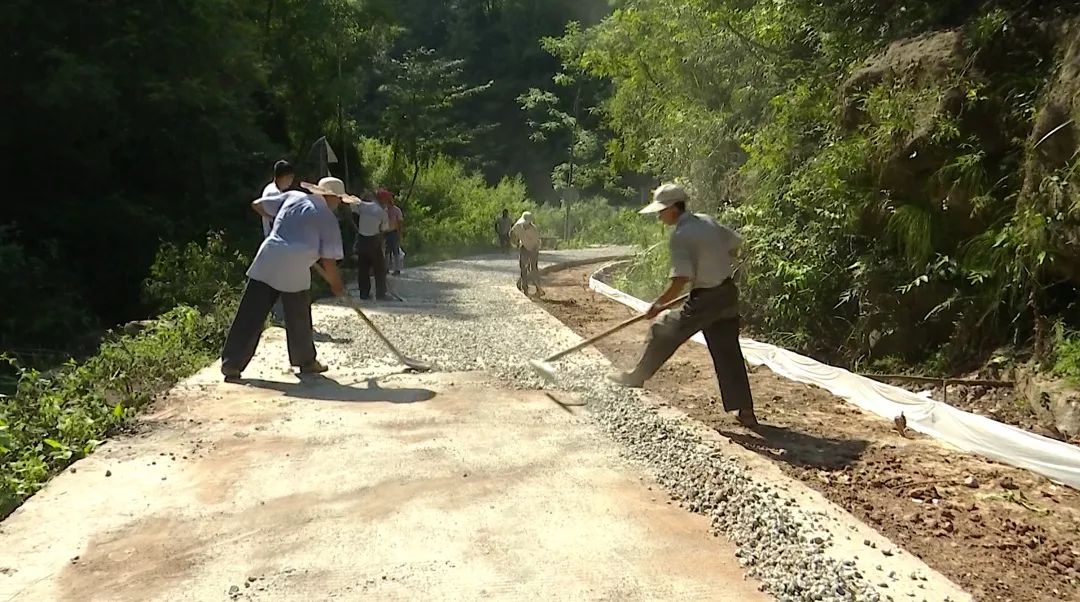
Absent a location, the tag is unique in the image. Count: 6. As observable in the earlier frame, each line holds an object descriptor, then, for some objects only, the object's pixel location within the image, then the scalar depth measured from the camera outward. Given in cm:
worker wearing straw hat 735
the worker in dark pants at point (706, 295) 598
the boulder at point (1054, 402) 586
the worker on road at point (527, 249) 1526
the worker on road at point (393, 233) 1494
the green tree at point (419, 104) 3266
